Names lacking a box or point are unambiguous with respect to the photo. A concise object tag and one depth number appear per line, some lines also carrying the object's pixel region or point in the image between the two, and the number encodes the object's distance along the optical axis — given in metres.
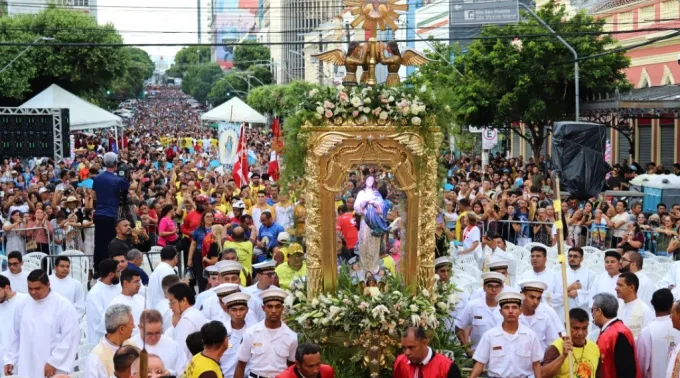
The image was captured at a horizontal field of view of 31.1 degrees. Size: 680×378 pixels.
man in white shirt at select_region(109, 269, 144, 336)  11.62
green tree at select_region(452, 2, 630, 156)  36.28
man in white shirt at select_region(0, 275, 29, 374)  11.59
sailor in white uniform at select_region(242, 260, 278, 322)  12.16
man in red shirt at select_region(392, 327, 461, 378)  8.97
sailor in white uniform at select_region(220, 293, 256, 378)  10.76
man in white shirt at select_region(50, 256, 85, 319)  13.09
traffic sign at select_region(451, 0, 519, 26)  53.13
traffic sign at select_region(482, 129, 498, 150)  39.47
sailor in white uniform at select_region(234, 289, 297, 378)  10.24
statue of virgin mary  12.49
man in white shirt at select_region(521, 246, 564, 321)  13.38
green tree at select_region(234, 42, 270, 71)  148.48
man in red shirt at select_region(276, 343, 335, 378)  8.86
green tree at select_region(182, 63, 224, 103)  167.88
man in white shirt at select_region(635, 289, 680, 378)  9.97
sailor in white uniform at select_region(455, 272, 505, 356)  11.81
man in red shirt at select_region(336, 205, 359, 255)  12.92
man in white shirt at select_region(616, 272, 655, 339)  10.98
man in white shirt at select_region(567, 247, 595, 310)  13.89
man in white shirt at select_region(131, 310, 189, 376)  9.25
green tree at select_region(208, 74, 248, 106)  132.62
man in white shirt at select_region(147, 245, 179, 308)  12.97
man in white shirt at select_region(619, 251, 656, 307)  13.17
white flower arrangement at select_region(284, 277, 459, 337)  11.88
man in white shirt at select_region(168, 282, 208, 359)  10.70
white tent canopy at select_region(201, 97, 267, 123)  36.94
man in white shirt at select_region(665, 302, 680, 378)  8.96
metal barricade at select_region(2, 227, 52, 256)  19.25
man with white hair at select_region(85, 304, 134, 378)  8.95
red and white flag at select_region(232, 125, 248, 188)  24.66
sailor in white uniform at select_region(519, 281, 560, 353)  10.77
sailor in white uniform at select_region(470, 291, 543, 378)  9.87
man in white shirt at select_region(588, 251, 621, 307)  13.20
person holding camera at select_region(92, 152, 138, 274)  16.58
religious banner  27.88
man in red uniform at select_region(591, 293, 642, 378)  9.68
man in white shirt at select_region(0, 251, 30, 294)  13.55
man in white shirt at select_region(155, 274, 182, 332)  11.50
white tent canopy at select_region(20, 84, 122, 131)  36.94
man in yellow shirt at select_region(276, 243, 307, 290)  13.39
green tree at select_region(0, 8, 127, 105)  53.41
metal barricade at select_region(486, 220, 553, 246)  20.08
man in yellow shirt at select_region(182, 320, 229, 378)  8.74
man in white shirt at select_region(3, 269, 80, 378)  11.05
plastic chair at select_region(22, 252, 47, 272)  16.66
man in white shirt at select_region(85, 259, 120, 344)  12.24
